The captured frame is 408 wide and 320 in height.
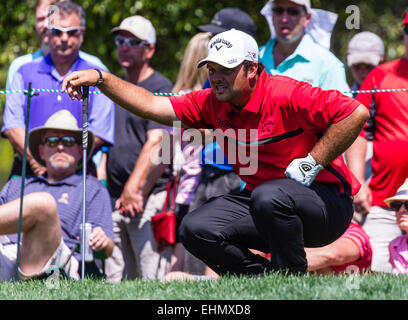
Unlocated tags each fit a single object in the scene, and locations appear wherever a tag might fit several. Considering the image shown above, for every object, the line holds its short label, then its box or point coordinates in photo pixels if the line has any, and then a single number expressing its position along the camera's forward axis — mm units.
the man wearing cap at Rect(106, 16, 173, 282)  15805
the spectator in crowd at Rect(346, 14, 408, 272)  14680
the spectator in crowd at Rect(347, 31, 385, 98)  17297
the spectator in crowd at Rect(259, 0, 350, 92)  14820
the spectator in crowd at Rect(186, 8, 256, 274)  14633
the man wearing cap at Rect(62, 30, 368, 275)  11109
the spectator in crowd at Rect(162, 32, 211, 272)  15648
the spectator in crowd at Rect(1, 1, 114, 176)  15336
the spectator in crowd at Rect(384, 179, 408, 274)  13898
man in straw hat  13102
